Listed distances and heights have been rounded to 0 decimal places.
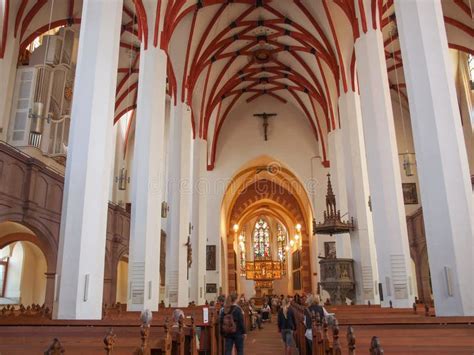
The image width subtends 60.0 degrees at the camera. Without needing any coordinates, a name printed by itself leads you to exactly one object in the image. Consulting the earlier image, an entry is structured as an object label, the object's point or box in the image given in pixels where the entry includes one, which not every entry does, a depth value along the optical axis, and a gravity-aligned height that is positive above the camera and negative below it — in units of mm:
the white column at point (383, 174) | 8984 +2711
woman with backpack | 5625 -371
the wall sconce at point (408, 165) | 11431 +3478
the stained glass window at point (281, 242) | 35925 +4679
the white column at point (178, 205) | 12539 +2940
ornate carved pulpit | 13359 +504
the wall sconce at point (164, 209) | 11170 +2391
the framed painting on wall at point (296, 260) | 28450 +2568
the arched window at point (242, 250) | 34156 +3838
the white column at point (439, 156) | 6059 +2091
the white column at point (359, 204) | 12641 +2826
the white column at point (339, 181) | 15398 +4690
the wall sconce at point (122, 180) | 13576 +3838
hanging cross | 22964 +9714
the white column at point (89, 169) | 6145 +2021
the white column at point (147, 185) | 9250 +2647
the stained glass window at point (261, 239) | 36378 +5005
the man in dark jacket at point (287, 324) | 7952 -536
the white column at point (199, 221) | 16453 +3192
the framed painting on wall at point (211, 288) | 20047 +427
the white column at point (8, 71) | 11547 +6325
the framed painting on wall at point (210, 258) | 20578 +1918
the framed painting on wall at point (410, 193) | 17828 +4240
